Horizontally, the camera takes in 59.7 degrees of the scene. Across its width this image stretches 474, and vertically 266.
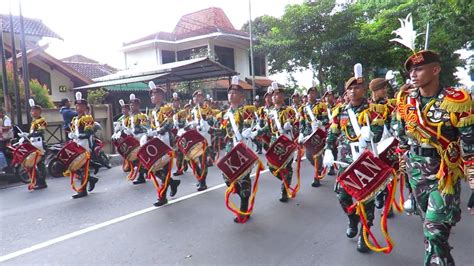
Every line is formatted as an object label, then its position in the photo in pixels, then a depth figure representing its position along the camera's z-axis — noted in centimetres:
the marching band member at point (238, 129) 504
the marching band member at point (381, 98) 488
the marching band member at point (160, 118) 698
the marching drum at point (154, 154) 592
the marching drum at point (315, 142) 634
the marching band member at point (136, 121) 820
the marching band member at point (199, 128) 696
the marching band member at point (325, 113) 803
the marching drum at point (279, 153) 578
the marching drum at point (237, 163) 490
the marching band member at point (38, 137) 789
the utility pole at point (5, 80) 993
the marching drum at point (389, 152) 399
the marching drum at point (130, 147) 759
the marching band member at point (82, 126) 745
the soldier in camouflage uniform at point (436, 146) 282
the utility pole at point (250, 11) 1802
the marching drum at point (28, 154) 773
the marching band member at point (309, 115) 792
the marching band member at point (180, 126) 814
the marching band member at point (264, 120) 623
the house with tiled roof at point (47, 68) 1675
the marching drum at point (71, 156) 685
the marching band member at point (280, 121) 598
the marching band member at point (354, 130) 401
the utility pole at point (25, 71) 1024
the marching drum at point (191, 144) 659
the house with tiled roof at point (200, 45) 2306
